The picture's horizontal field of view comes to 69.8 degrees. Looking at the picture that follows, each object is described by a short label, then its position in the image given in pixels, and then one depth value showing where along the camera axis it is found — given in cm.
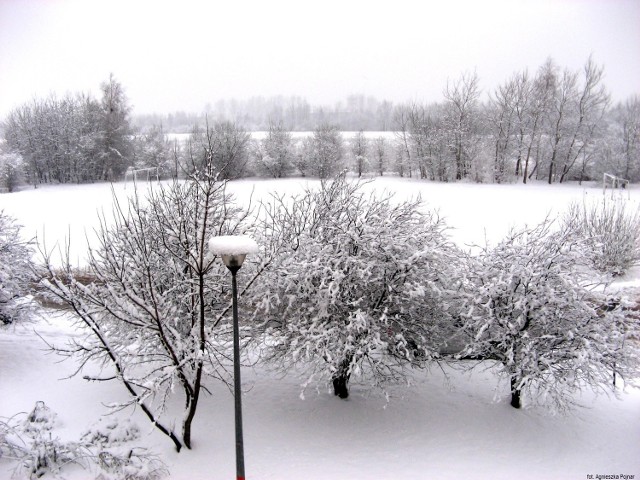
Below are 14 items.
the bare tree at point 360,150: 5222
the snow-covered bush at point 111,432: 990
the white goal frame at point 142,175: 4646
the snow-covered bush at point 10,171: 3841
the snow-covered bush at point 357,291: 1067
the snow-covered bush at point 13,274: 1329
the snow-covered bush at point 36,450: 873
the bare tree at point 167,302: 882
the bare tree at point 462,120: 4478
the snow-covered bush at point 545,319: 1075
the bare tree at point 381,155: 5316
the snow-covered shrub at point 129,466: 877
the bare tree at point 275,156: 4881
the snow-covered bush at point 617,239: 1903
